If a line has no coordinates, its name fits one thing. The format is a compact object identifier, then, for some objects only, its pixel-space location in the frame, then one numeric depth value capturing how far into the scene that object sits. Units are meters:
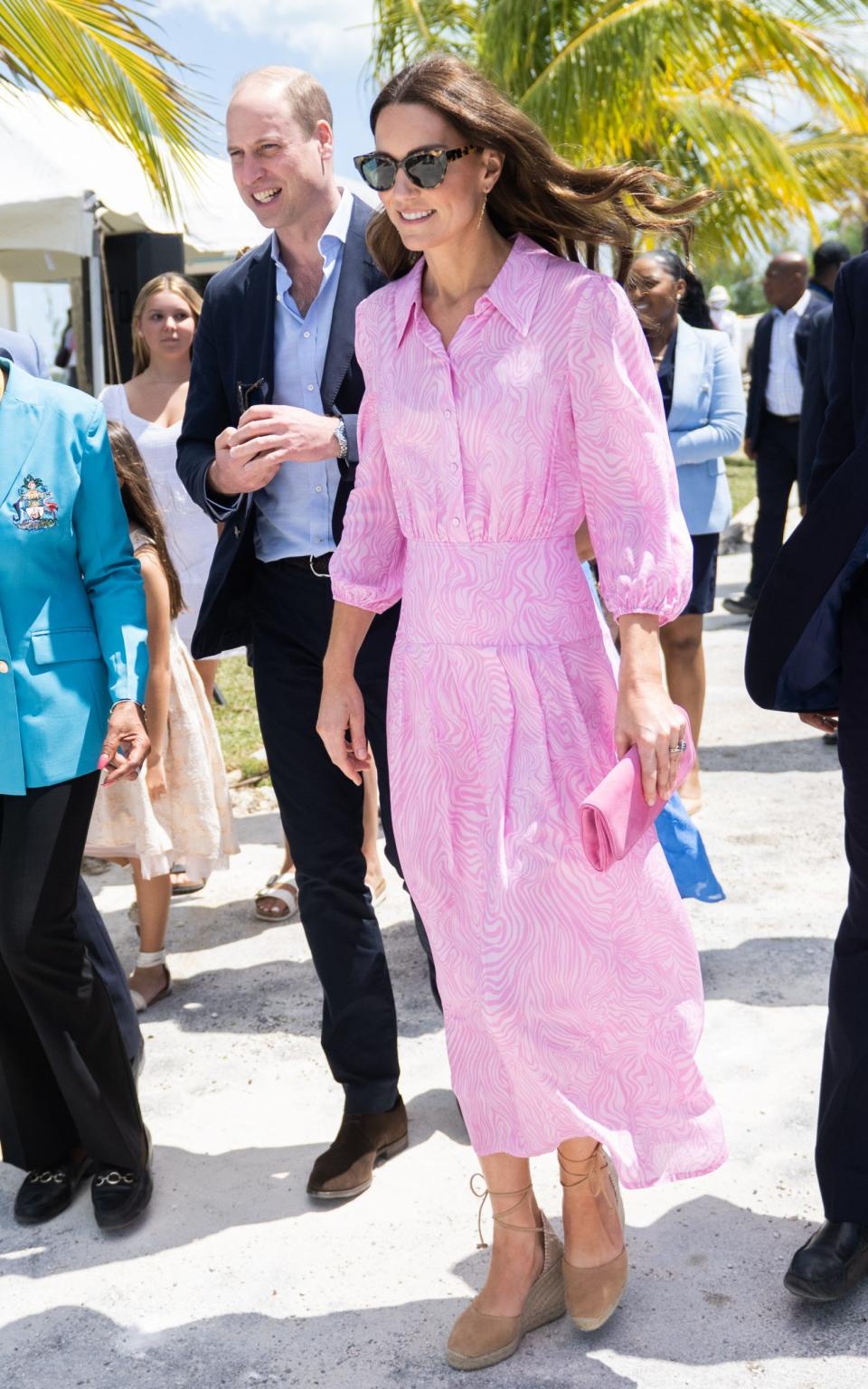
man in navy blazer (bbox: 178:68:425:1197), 3.21
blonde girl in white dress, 5.59
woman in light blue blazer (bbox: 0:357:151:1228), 3.03
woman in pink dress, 2.45
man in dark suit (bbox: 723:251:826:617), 8.82
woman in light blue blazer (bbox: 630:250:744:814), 5.50
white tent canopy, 8.31
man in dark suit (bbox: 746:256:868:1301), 2.64
